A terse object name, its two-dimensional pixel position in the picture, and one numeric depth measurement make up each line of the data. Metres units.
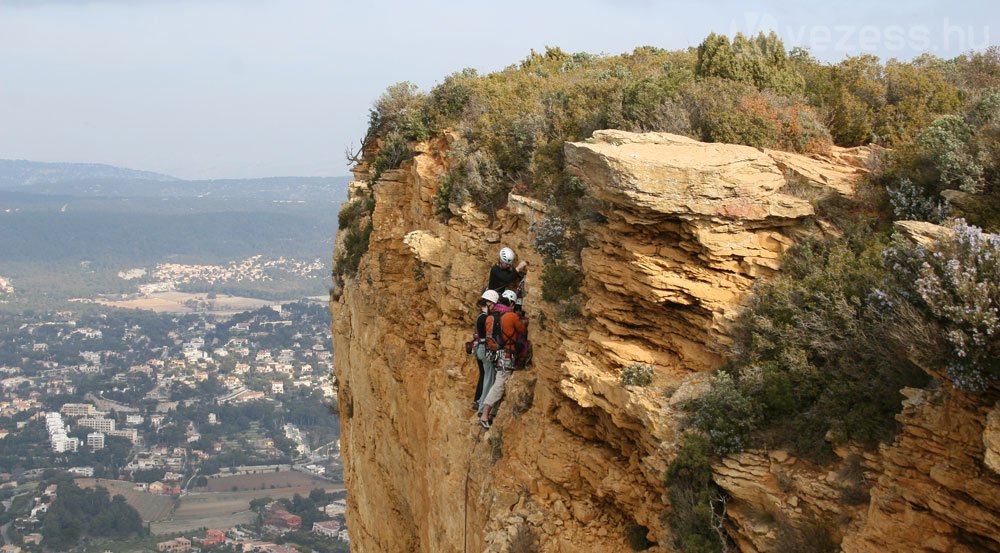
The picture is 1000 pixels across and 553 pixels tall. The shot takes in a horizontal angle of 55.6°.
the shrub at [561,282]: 11.52
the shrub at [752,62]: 13.89
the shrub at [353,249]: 20.50
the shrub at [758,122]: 11.80
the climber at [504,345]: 12.37
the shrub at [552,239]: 12.21
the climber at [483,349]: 12.63
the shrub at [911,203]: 9.17
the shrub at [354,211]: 20.90
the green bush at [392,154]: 19.41
